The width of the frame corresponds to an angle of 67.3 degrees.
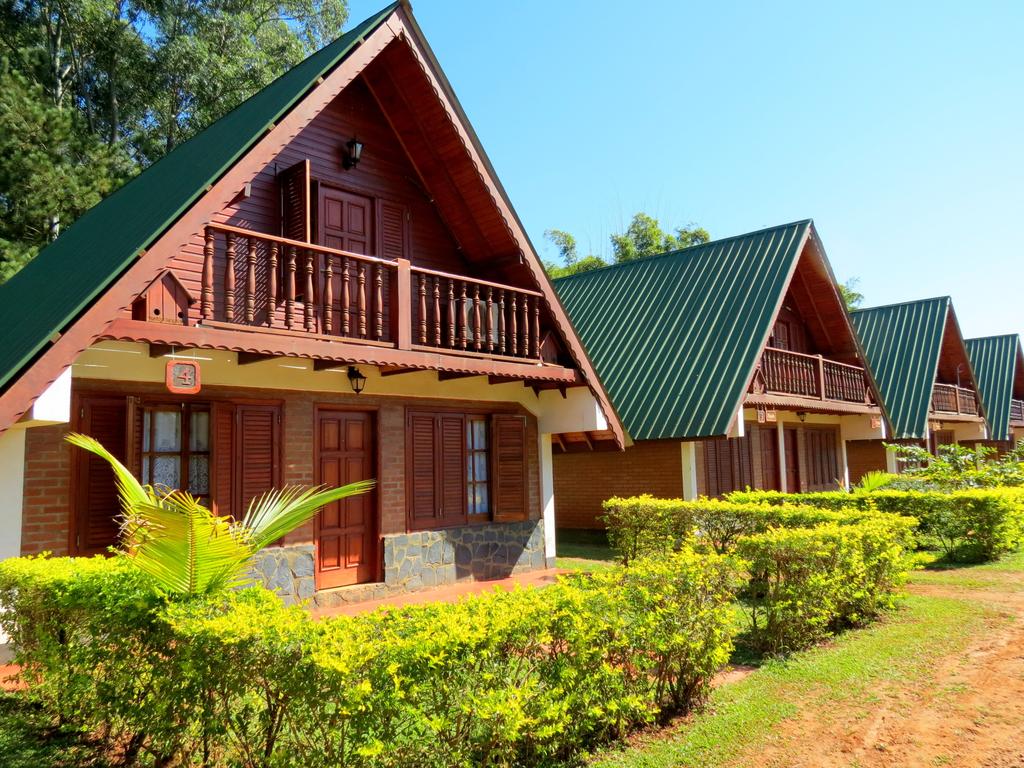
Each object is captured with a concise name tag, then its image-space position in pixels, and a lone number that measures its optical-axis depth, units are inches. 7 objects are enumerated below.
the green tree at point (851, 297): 1778.8
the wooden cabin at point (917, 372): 866.1
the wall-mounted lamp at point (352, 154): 398.3
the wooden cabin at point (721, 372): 590.2
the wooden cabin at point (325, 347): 274.1
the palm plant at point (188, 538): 165.6
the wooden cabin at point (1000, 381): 1167.0
